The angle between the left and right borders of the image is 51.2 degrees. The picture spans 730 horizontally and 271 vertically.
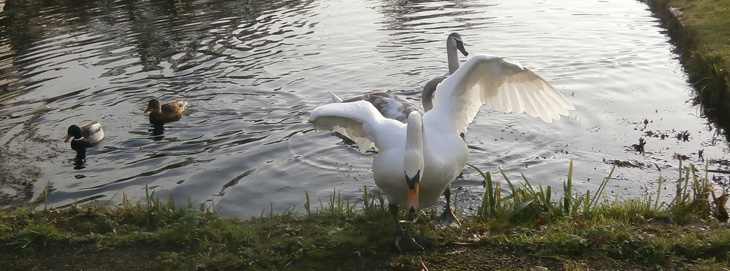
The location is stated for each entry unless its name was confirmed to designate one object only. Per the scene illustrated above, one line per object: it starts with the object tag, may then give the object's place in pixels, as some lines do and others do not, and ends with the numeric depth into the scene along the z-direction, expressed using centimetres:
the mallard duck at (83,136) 994
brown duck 1085
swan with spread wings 533
